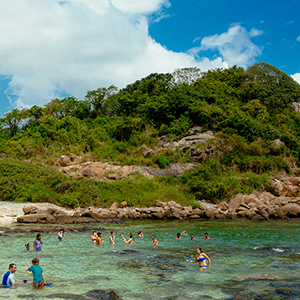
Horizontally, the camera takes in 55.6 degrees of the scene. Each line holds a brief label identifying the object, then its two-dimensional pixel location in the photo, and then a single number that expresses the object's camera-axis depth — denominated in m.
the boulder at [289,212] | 27.04
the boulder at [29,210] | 25.05
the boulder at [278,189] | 33.05
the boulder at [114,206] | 29.91
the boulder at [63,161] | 39.09
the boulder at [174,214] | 27.97
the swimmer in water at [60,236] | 16.17
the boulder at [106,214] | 27.23
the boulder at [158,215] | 27.73
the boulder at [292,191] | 32.88
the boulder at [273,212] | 27.16
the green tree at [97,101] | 58.03
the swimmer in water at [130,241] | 16.00
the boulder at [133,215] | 27.98
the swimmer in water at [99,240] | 15.76
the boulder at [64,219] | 23.94
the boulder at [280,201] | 29.78
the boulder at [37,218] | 23.00
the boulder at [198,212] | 28.80
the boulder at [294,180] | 34.18
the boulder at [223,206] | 31.11
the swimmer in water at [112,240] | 16.00
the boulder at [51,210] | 25.71
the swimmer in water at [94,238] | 16.04
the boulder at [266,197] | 31.04
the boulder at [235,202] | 30.51
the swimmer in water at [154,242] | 15.62
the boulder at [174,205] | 30.33
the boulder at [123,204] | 30.81
